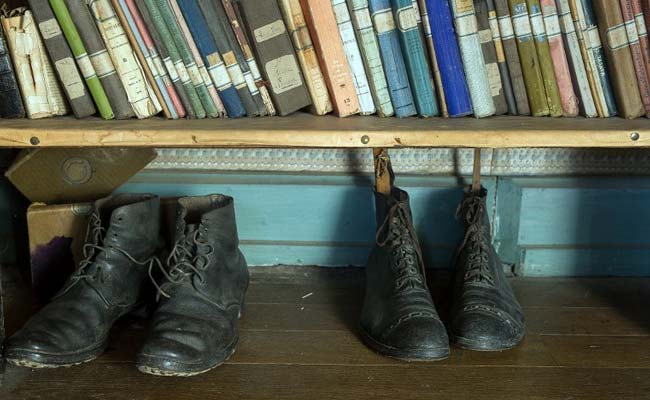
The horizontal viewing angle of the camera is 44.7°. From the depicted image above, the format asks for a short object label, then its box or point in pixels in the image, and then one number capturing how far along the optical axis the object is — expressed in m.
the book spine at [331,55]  1.27
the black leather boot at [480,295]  1.36
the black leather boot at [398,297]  1.32
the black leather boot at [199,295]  1.26
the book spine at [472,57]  1.27
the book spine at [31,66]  1.27
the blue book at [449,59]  1.27
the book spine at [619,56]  1.26
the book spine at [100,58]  1.26
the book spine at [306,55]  1.28
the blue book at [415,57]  1.27
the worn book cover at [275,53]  1.28
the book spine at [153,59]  1.27
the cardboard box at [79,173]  1.57
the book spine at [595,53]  1.28
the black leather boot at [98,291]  1.28
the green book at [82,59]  1.26
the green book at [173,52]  1.27
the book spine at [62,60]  1.26
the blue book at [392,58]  1.28
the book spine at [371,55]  1.28
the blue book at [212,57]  1.28
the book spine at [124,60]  1.26
